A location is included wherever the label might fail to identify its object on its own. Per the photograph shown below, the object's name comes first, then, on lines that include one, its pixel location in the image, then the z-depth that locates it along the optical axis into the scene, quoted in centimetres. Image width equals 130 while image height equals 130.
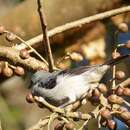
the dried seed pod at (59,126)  494
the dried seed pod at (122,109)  492
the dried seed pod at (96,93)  518
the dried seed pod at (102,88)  526
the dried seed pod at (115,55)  568
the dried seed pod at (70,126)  472
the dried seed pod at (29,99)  547
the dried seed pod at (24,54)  577
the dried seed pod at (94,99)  521
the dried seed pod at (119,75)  539
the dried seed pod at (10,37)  581
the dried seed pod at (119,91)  505
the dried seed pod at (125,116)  484
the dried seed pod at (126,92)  512
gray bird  607
